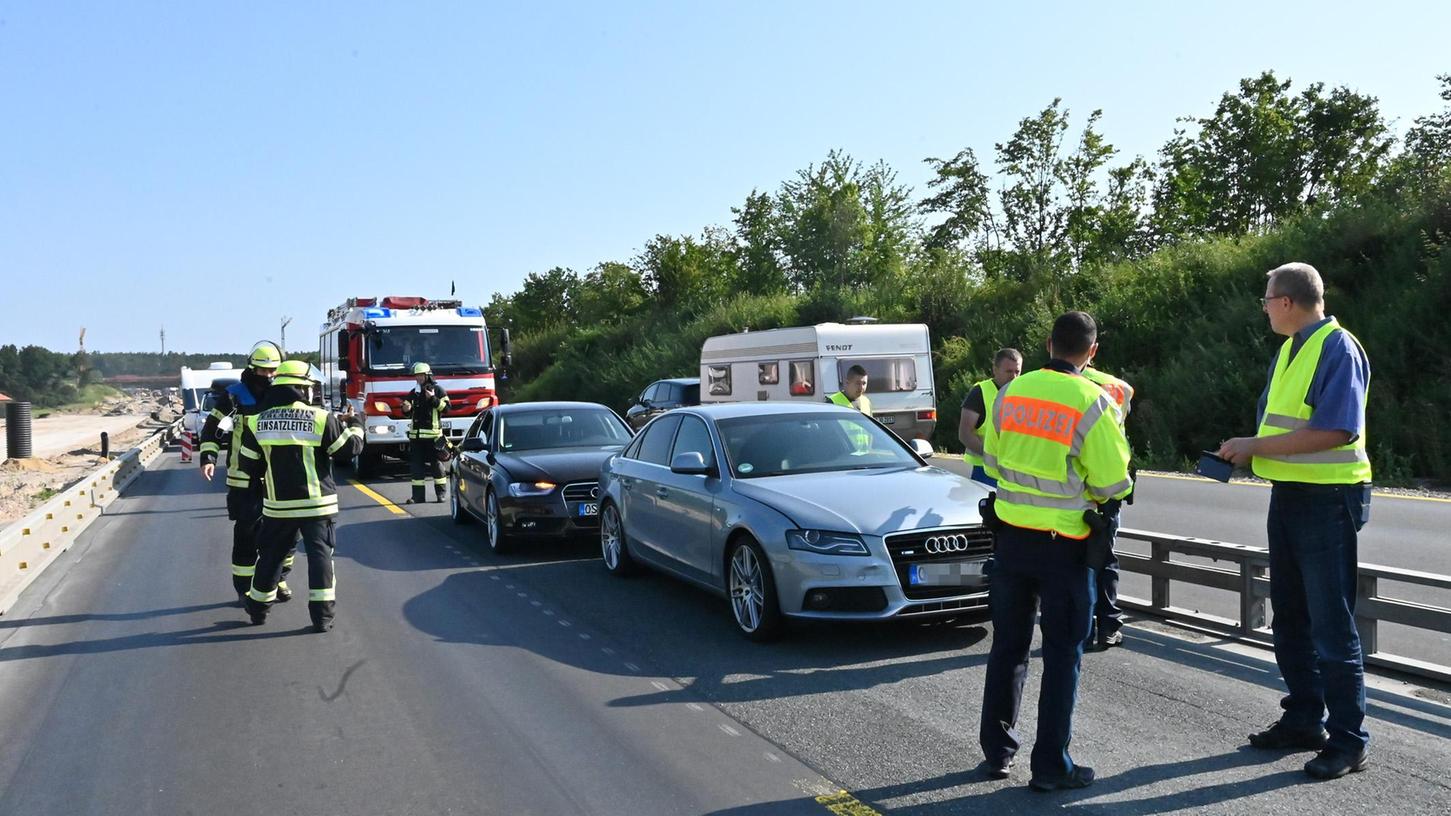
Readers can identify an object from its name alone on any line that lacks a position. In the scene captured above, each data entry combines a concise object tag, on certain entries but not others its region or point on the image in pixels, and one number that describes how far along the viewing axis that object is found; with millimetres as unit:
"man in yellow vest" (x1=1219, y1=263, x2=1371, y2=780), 4652
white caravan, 21750
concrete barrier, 9727
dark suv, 27064
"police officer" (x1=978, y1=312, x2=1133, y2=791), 4539
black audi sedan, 10961
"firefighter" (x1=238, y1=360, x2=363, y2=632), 7910
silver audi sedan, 6781
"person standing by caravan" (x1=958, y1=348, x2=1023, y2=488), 7496
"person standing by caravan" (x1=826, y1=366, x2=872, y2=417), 10336
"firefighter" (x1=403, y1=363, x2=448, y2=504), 15641
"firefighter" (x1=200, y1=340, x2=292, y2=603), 8641
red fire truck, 20438
